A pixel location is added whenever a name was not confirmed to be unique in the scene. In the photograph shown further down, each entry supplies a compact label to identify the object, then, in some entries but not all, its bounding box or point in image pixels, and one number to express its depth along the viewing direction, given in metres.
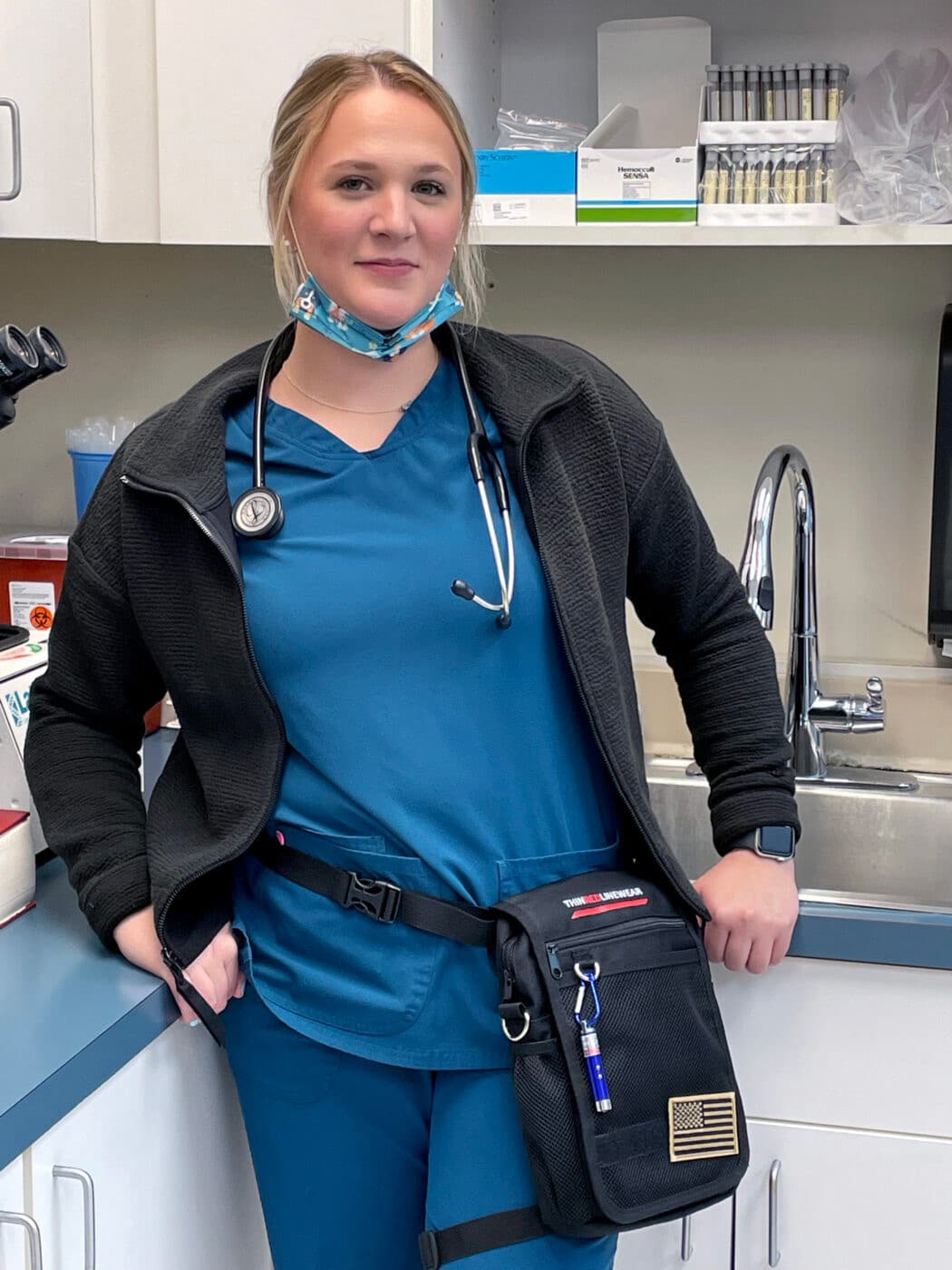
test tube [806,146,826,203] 1.62
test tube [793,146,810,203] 1.62
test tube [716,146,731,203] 1.63
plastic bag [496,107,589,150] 1.74
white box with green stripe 1.61
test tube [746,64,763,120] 1.68
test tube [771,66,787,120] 1.68
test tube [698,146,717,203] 1.63
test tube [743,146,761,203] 1.63
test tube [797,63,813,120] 1.66
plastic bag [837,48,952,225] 1.59
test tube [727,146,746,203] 1.63
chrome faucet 1.61
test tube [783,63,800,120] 1.67
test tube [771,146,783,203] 1.62
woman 1.09
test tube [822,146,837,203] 1.62
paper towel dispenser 1.81
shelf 1.57
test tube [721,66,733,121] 1.69
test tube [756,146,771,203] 1.62
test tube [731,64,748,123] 1.68
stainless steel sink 1.74
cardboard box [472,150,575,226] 1.64
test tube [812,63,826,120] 1.66
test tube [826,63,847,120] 1.66
